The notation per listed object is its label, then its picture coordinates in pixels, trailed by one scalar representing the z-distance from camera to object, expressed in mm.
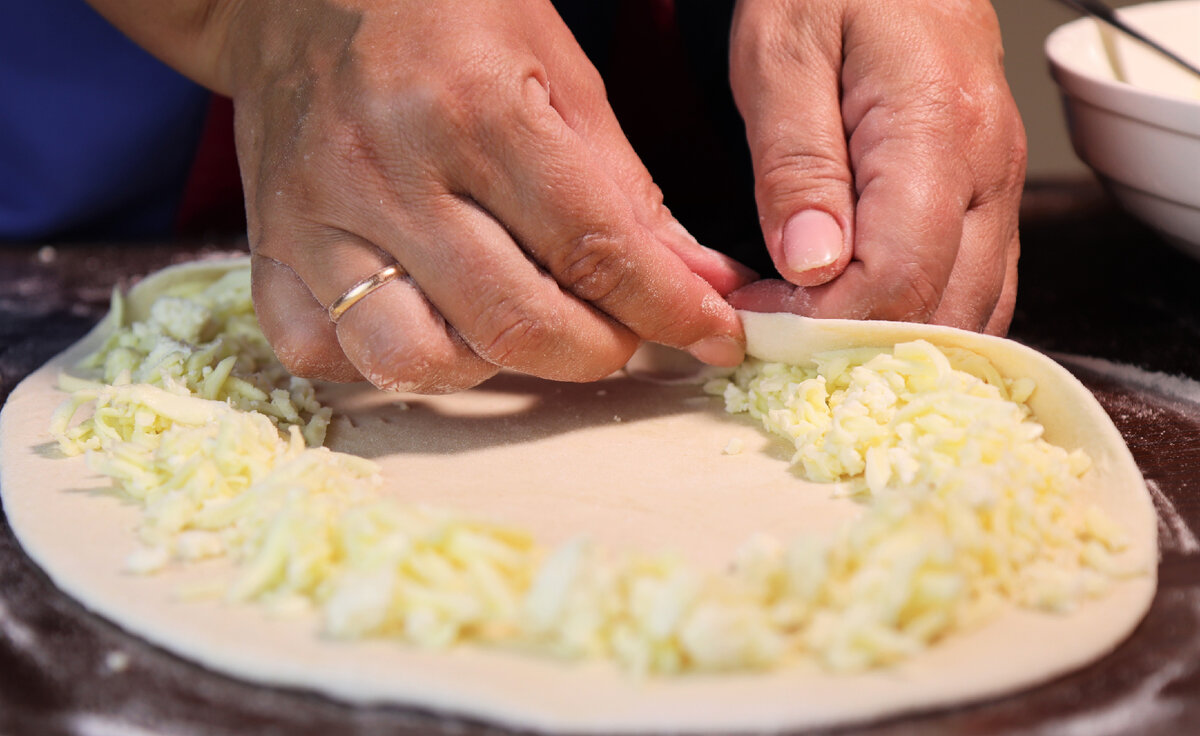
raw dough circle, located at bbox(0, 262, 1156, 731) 506
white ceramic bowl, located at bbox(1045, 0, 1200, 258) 633
